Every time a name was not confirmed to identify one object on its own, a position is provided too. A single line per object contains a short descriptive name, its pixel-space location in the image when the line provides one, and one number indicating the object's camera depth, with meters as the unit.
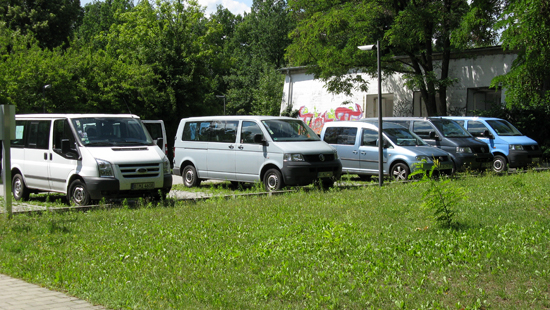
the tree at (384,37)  24.84
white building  29.30
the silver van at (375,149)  16.27
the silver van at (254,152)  13.73
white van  11.47
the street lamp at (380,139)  14.30
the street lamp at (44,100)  29.27
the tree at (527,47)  15.34
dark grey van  18.16
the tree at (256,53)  64.26
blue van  20.00
